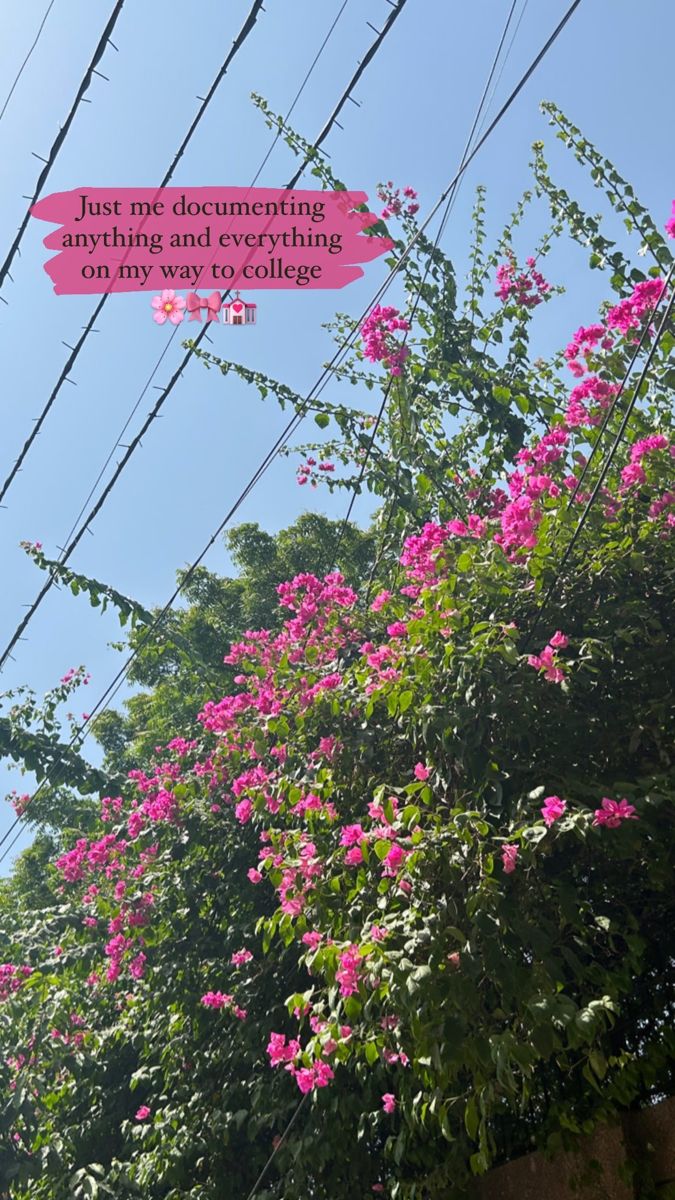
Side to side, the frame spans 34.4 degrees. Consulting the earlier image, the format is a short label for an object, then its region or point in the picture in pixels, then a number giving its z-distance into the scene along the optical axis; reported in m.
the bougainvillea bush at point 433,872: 3.33
